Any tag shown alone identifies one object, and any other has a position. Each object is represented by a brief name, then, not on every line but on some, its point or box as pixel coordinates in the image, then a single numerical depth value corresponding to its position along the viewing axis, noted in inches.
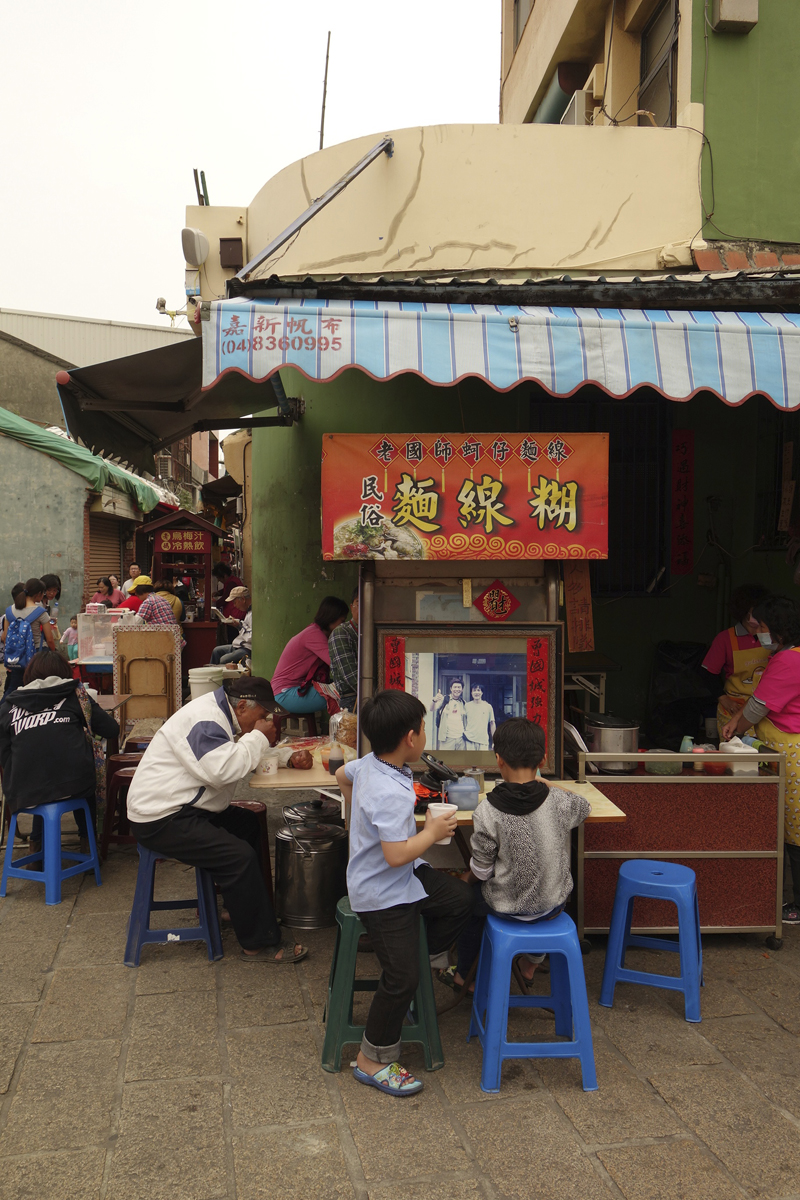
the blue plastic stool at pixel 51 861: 203.2
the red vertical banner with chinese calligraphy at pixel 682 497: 290.2
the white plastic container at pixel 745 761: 178.2
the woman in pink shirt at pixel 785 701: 187.5
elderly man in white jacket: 165.9
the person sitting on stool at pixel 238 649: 452.4
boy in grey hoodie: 132.6
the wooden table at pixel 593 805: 149.7
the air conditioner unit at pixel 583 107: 369.7
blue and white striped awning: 161.9
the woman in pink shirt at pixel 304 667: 271.7
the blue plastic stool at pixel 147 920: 170.7
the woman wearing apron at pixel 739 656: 224.4
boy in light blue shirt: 125.3
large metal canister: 186.4
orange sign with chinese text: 173.2
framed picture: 175.3
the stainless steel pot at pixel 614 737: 187.5
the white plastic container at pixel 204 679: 301.1
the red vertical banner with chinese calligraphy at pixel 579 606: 189.0
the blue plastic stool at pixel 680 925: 148.3
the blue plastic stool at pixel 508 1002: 127.7
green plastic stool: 133.3
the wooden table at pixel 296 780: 174.1
